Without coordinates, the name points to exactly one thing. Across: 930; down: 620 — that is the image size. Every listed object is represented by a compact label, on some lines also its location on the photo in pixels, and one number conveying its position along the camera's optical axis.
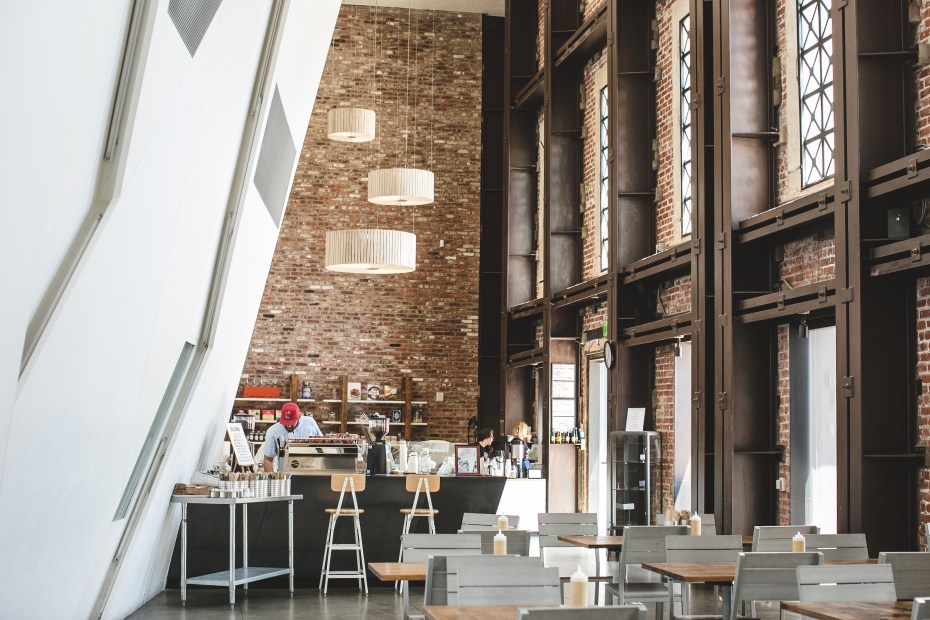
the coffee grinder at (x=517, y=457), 12.23
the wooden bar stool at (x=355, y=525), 9.51
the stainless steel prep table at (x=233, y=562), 8.39
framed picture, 11.03
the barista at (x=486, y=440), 12.87
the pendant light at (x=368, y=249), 13.18
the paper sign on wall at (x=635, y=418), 11.90
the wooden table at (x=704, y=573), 5.48
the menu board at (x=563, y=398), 14.67
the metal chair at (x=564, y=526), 7.84
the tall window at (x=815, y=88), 8.84
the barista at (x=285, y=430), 12.05
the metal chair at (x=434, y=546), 5.93
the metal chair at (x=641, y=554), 6.64
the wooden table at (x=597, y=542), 7.25
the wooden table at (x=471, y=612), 4.24
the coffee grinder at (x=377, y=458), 10.43
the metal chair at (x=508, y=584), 4.56
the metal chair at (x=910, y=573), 4.88
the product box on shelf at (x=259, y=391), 17.05
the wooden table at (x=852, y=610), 4.14
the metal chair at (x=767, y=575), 5.18
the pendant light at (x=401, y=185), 14.38
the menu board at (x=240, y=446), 10.56
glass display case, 11.48
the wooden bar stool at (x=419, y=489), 9.77
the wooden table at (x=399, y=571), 5.55
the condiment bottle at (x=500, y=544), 5.45
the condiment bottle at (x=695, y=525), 6.86
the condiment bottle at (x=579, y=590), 3.98
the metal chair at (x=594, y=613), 3.48
